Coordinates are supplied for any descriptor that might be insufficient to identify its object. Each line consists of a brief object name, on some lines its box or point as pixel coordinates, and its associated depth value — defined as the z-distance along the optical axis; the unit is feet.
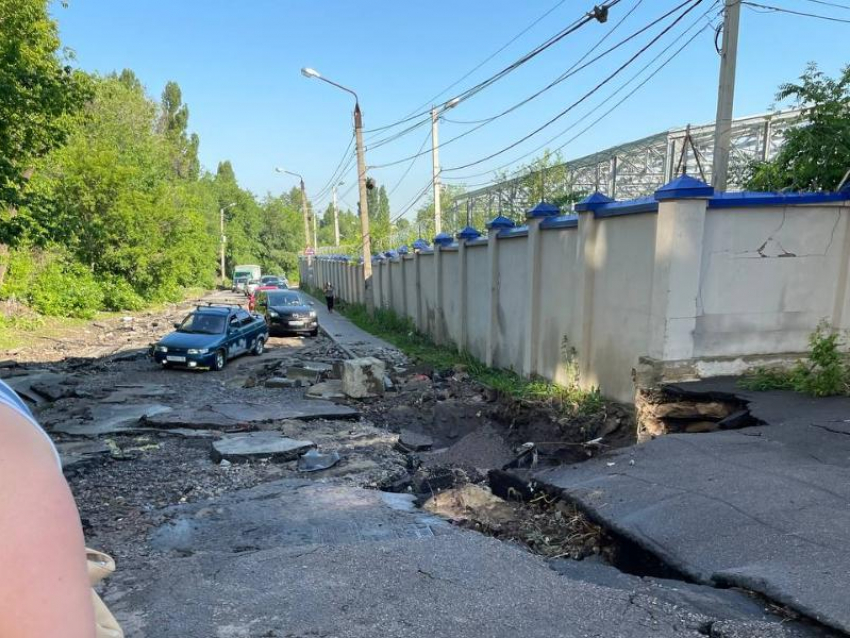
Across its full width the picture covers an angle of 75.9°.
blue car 42.19
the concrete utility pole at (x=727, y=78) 21.86
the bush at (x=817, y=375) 18.93
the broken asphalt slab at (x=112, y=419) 25.90
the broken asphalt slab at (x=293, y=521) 13.93
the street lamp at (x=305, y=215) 139.21
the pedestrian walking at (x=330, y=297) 90.17
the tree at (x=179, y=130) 188.19
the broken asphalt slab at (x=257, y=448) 21.98
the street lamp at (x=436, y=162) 60.29
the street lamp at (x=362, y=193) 66.64
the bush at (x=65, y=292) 65.46
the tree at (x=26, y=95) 31.58
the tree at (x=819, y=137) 21.50
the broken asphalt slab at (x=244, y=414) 26.94
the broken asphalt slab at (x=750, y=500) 8.91
